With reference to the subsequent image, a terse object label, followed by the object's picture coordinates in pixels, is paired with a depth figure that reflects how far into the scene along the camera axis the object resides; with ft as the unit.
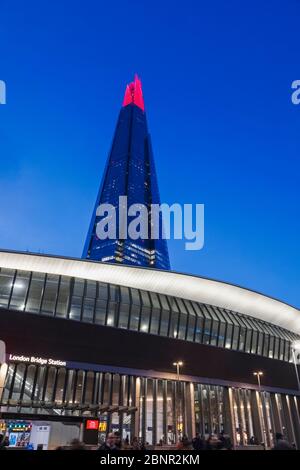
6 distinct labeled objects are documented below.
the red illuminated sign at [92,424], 100.39
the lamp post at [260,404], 143.10
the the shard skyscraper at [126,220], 540.52
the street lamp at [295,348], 164.61
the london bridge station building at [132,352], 105.09
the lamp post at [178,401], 121.02
